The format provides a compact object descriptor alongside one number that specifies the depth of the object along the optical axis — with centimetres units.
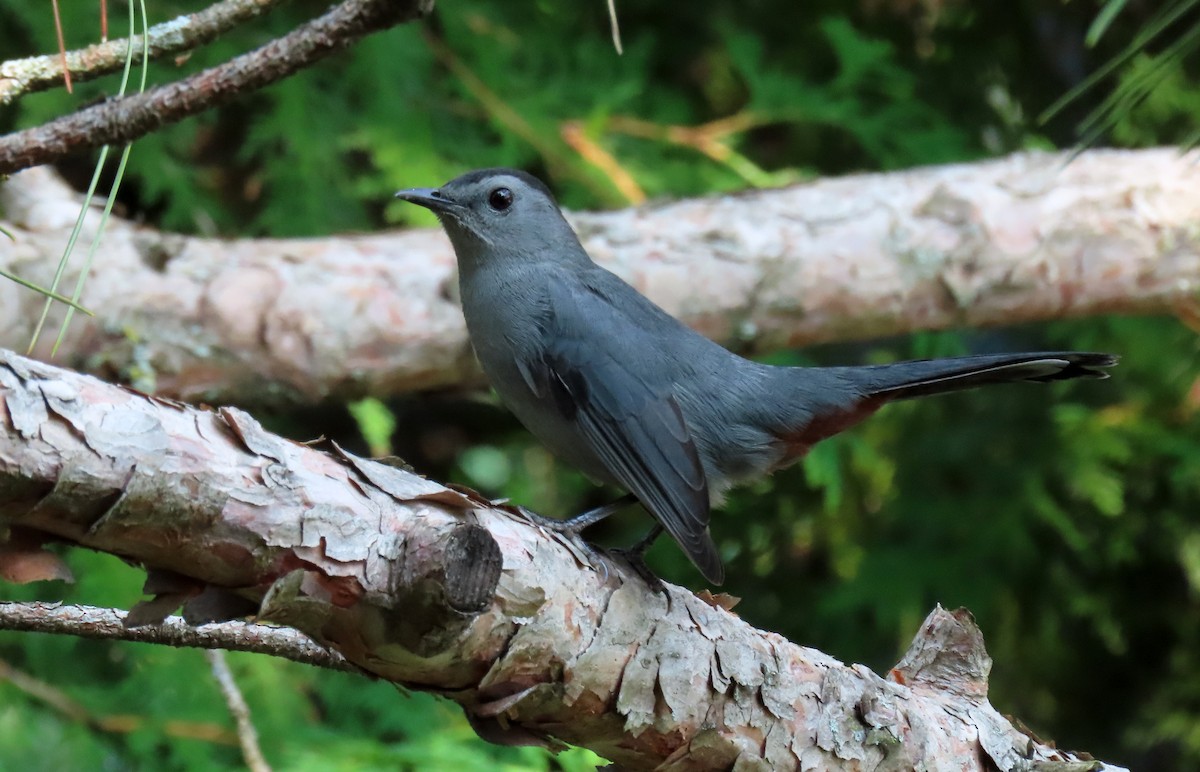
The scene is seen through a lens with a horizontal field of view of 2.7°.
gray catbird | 664
